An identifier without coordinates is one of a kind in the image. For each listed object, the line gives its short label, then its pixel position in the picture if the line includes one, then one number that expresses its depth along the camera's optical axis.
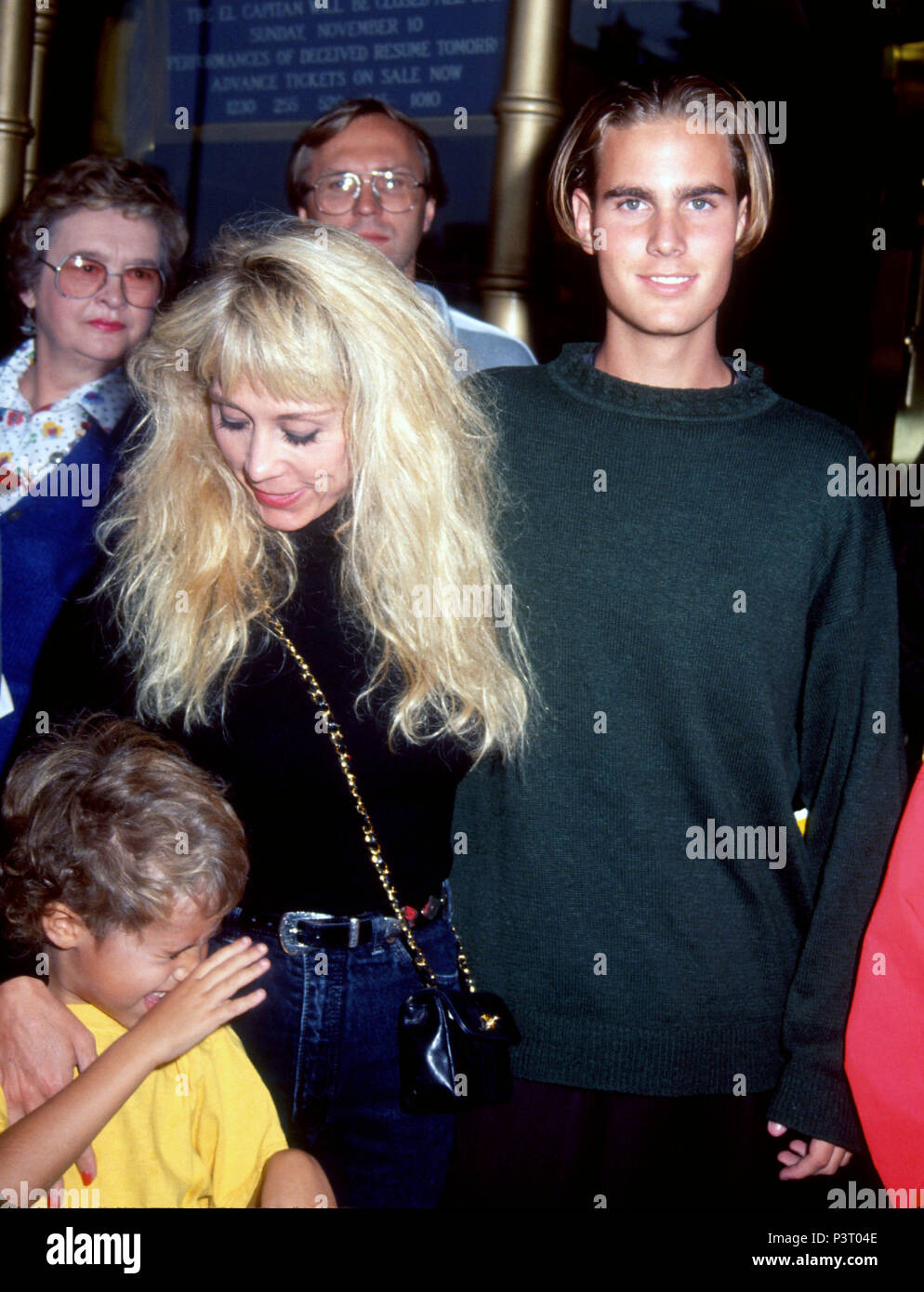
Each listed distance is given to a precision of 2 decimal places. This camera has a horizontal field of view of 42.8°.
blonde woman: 1.62
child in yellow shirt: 1.59
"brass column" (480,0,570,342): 2.53
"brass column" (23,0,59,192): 2.62
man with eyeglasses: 2.42
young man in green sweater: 1.67
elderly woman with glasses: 2.13
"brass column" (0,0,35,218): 2.58
